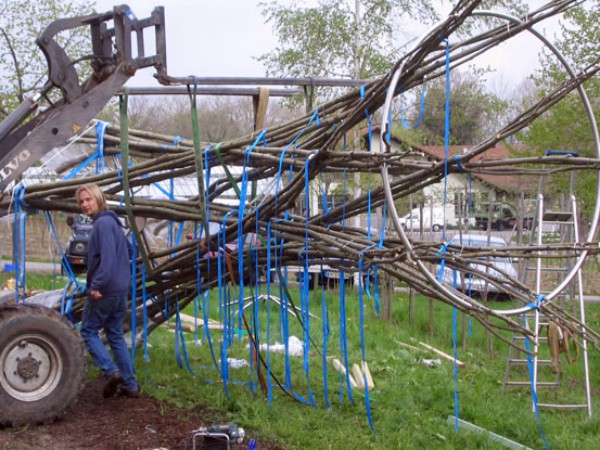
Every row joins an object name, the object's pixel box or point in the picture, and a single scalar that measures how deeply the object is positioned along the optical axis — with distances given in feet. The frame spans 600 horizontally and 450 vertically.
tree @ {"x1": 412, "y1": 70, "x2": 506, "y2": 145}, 67.75
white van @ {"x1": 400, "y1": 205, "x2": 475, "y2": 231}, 54.02
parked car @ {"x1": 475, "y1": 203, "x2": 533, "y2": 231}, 68.25
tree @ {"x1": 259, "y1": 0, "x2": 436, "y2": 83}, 63.62
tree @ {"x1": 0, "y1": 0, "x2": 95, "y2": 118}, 62.59
